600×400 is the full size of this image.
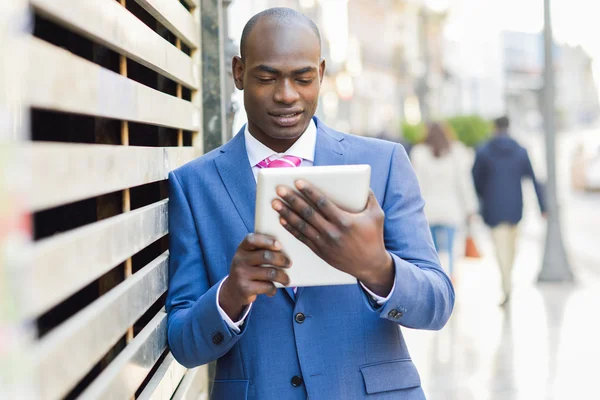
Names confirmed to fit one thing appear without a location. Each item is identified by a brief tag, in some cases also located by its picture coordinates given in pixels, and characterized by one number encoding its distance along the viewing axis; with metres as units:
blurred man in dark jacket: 9.81
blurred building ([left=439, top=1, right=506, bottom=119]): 64.81
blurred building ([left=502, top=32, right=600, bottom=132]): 77.38
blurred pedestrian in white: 10.48
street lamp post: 11.29
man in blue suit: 2.08
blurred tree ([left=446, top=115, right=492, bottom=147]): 31.06
